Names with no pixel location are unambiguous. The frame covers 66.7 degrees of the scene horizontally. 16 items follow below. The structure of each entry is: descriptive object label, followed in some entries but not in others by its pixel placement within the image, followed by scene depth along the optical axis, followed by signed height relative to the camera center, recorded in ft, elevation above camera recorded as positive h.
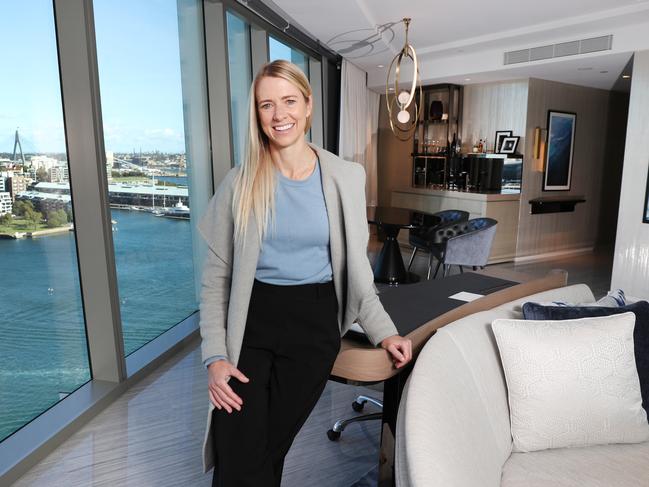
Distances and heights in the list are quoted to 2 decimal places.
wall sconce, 22.82 +1.01
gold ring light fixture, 15.16 +2.13
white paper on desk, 6.72 -1.81
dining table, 17.58 -3.29
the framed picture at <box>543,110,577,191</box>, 23.40 +0.65
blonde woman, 4.19 -0.99
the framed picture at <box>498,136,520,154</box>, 22.72 +0.88
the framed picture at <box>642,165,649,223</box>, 16.31 -1.53
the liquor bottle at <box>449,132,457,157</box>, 25.05 +0.88
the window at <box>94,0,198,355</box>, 10.10 +0.11
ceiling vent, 17.10 +4.18
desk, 4.83 -1.83
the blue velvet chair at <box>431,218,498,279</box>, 16.56 -2.76
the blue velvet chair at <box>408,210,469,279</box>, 17.25 -2.47
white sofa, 3.64 -2.20
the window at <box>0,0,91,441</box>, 7.47 -1.01
